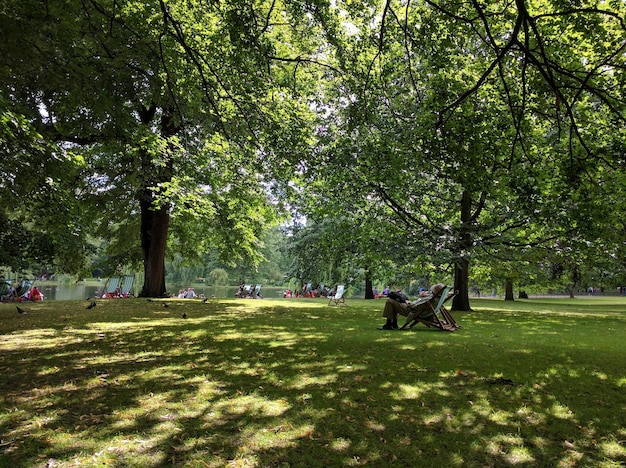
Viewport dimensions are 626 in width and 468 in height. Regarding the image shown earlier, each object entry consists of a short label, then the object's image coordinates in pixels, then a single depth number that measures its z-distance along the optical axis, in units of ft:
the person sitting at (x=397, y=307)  30.19
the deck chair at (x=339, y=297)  63.41
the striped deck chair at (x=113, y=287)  74.84
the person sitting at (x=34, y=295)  63.36
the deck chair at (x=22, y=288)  59.76
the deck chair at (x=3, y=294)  54.87
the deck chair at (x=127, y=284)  73.93
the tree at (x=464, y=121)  23.16
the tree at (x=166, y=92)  26.03
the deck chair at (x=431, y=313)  29.76
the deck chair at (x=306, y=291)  111.04
